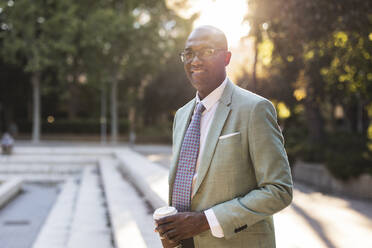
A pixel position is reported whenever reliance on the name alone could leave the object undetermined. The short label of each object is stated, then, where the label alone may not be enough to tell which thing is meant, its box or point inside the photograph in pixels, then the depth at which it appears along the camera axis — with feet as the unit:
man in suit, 5.71
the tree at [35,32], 92.32
